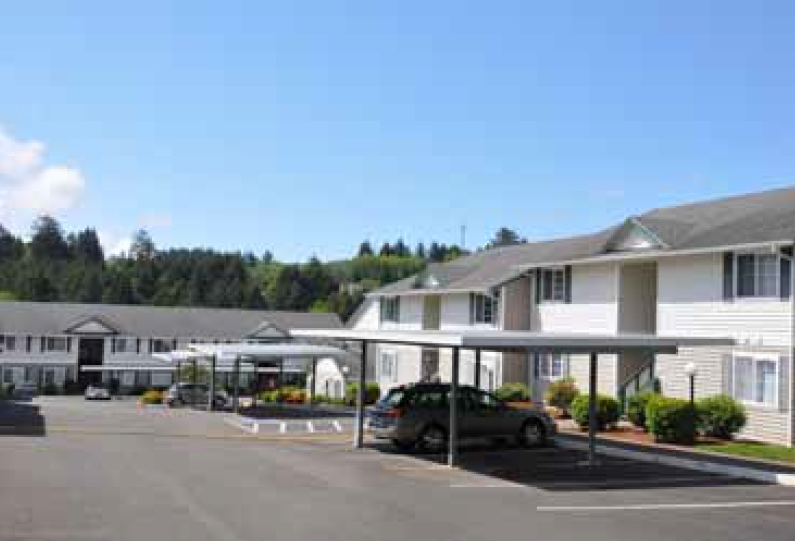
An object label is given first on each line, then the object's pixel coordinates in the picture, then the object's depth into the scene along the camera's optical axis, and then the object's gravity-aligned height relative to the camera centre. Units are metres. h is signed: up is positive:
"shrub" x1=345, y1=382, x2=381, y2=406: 46.62 -2.70
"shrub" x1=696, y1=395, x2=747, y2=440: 24.48 -1.64
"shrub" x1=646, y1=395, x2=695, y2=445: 23.33 -1.72
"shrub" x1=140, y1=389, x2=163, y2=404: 55.25 -3.86
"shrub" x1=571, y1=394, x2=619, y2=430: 26.31 -1.75
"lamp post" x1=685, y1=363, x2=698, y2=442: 24.78 -0.47
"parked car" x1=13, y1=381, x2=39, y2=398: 72.88 -4.85
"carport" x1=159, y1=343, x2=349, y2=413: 35.56 -0.54
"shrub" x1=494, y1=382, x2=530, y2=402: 35.19 -1.77
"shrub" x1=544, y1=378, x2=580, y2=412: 31.75 -1.54
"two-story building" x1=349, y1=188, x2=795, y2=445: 24.39 +1.93
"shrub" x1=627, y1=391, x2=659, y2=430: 26.70 -1.65
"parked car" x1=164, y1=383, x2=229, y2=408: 50.25 -3.31
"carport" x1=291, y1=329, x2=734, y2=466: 17.06 +0.13
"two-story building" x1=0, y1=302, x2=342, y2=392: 77.50 -0.33
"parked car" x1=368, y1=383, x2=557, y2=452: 21.05 -1.71
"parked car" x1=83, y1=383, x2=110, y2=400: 65.62 -4.42
